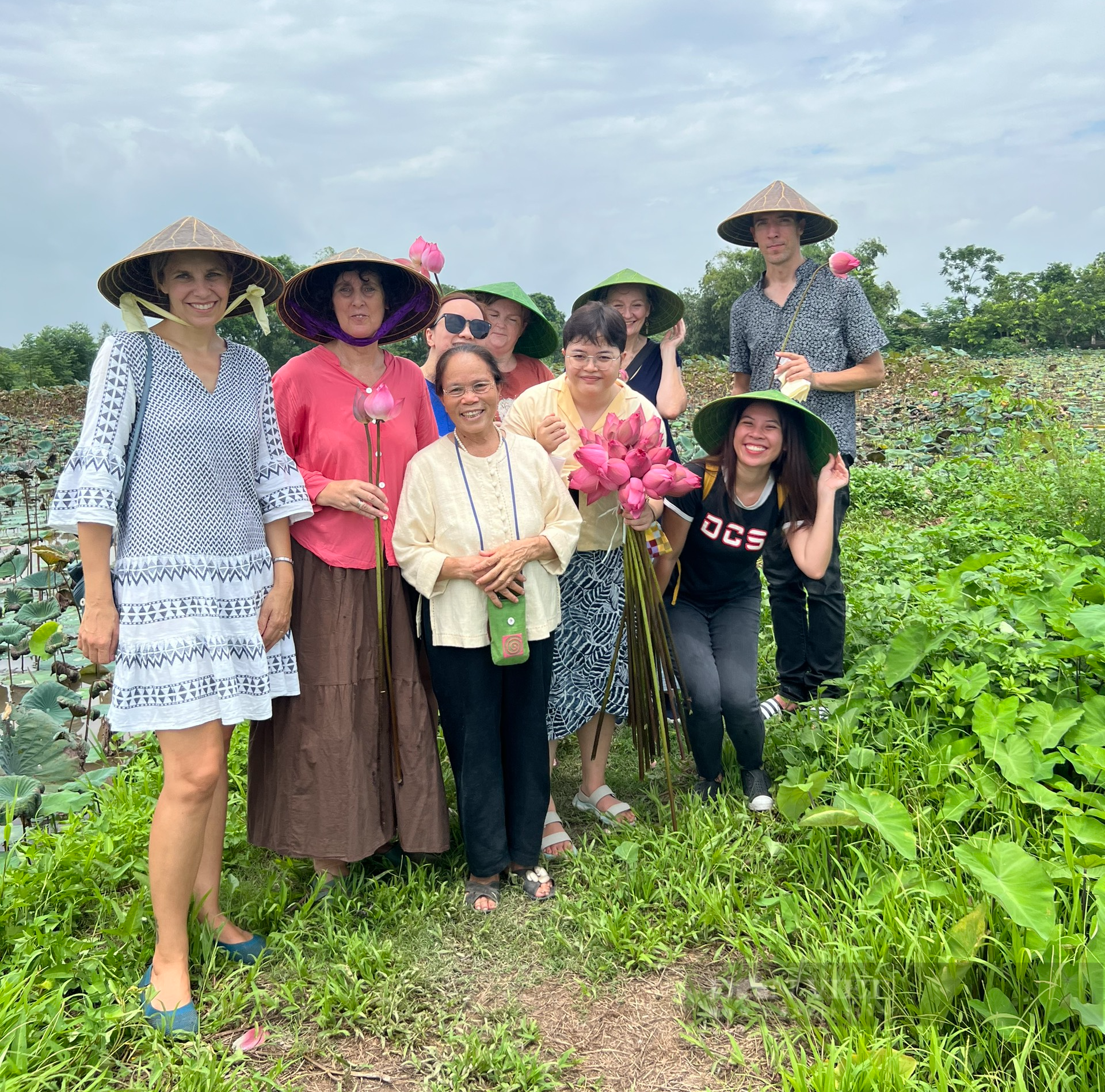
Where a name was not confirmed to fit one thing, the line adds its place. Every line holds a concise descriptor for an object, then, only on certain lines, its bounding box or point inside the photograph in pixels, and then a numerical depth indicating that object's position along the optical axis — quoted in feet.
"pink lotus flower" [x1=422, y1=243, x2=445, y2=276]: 8.69
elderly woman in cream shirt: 7.86
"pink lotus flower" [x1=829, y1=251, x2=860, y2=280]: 10.69
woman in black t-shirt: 9.49
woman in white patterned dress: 6.32
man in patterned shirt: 11.11
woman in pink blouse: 8.00
